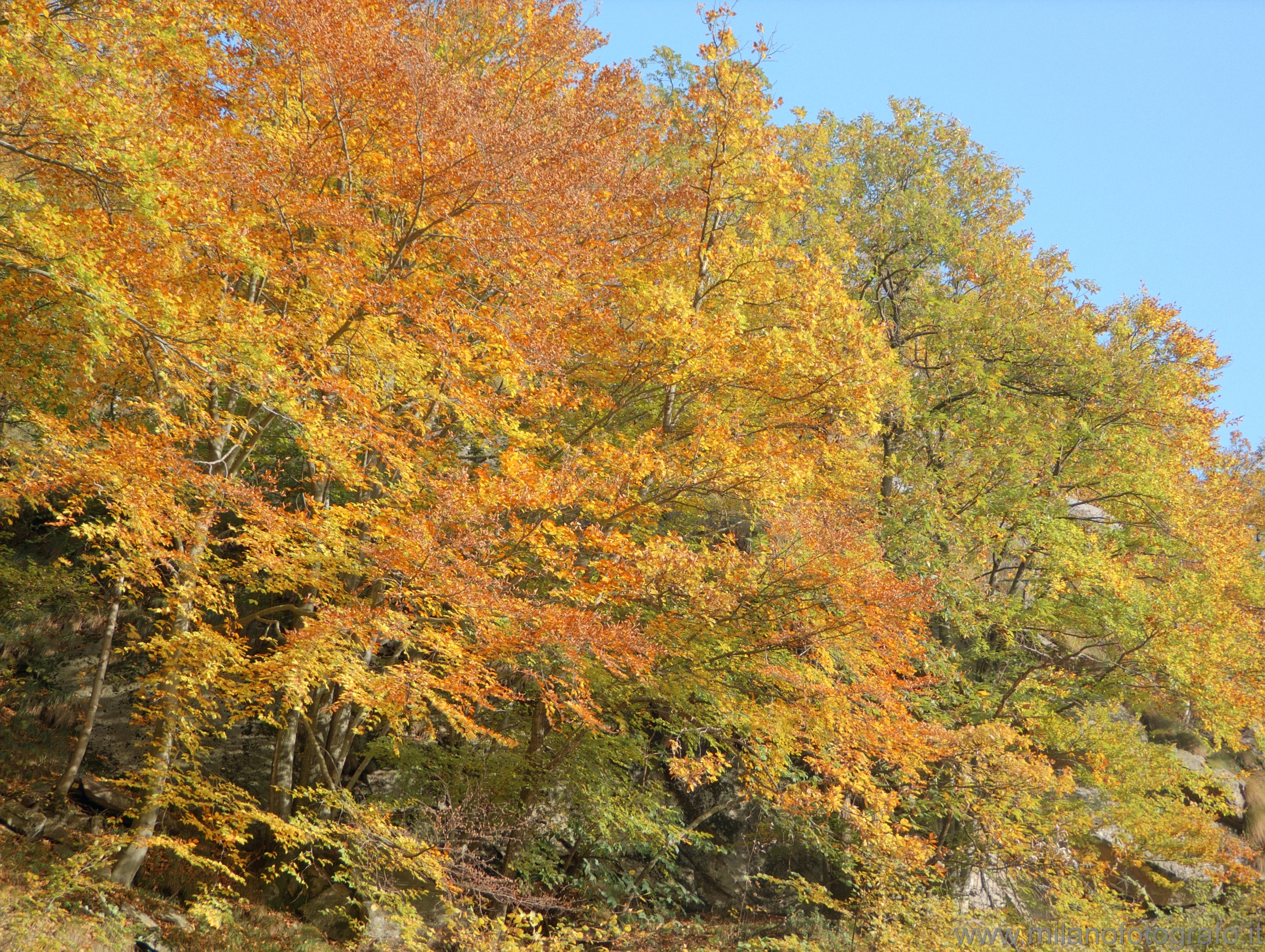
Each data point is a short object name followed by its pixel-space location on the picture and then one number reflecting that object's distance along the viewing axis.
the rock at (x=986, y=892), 13.87
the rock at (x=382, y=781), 12.73
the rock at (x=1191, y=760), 20.38
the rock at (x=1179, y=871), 17.06
